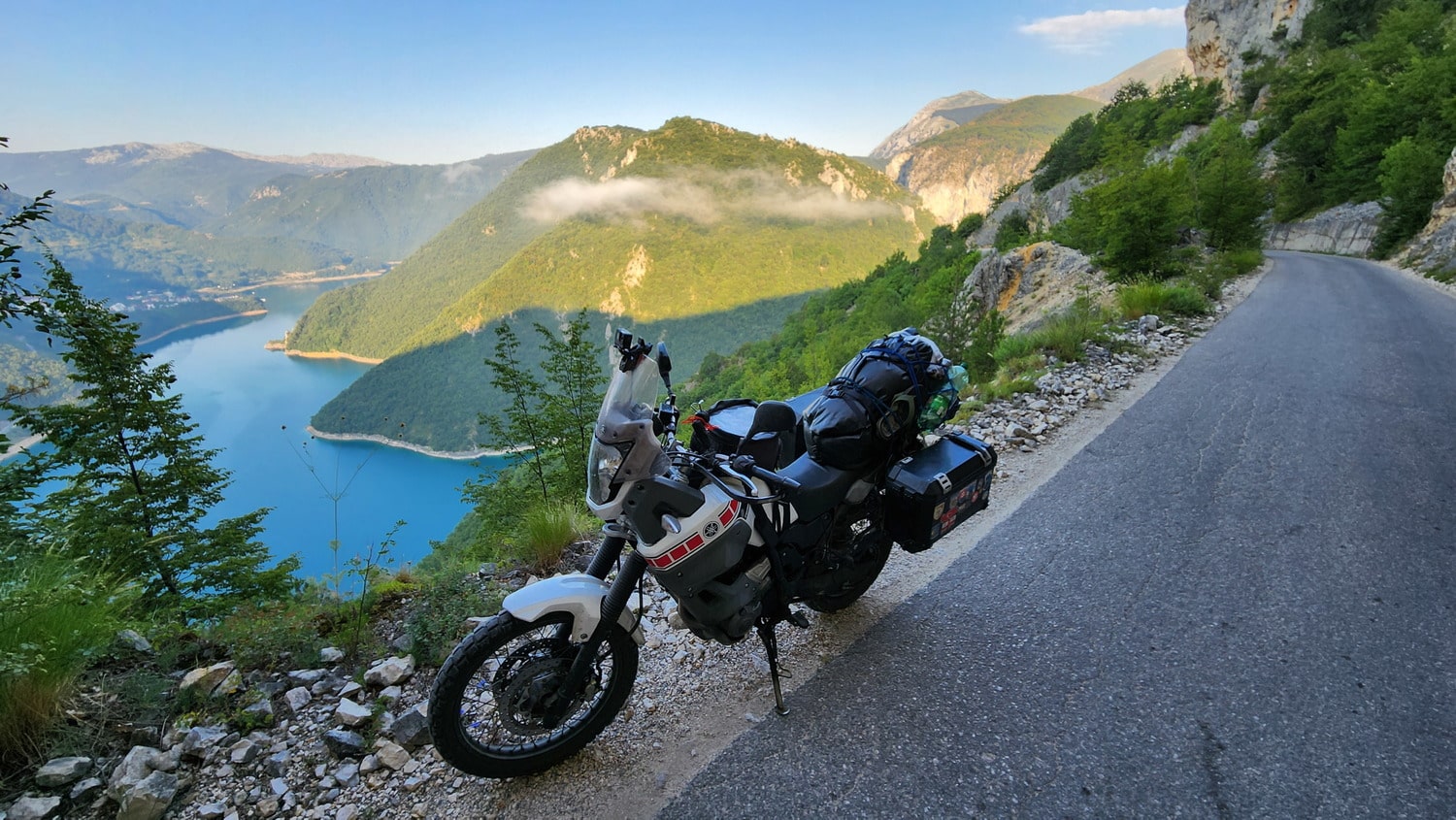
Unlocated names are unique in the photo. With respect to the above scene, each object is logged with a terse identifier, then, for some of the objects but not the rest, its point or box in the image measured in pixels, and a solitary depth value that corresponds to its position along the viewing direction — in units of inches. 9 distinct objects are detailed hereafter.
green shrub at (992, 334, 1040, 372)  299.6
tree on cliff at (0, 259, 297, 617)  293.3
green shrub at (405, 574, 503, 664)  116.1
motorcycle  82.4
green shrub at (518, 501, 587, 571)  159.6
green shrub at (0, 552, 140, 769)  82.0
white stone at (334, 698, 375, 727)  95.2
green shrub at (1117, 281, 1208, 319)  373.1
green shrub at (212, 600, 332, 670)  112.6
